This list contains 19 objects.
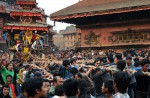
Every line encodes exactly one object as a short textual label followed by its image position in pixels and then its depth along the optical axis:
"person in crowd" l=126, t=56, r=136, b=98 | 6.64
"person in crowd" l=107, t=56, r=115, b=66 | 9.17
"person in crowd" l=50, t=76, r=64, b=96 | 6.27
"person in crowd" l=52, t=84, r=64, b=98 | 5.03
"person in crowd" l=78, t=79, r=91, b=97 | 5.29
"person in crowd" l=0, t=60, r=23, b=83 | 8.70
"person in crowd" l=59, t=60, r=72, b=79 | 8.35
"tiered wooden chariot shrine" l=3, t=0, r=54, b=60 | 20.48
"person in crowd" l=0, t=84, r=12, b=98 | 6.69
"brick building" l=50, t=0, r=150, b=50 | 18.81
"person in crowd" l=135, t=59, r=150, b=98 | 6.90
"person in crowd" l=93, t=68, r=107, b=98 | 7.11
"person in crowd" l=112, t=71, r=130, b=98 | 4.63
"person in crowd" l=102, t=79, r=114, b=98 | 4.94
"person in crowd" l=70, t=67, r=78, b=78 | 6.96
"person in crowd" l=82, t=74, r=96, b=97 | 5.89
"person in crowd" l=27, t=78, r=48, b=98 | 3.89
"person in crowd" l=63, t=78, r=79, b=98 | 4.46
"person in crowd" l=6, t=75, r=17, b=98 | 7.55
